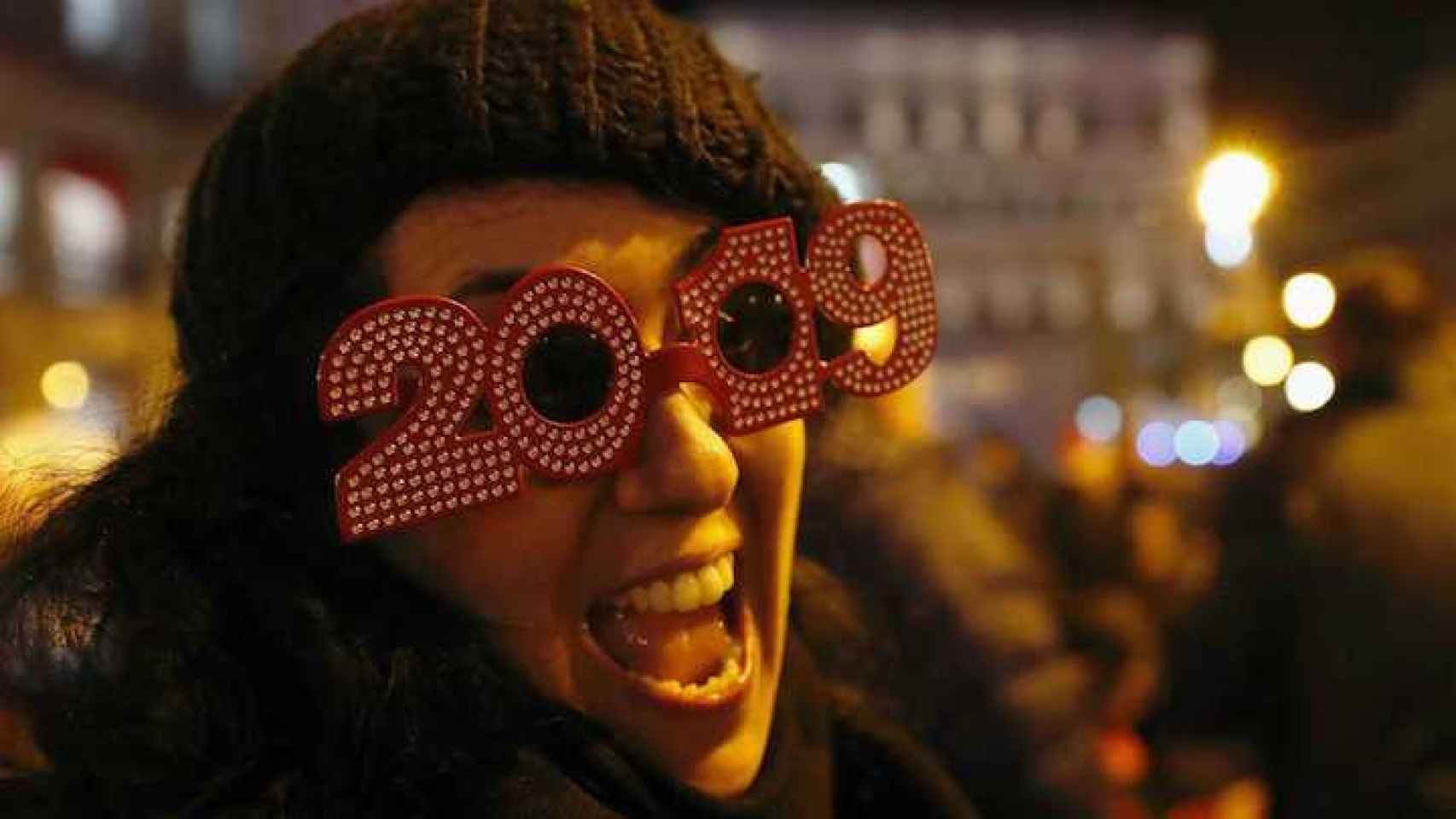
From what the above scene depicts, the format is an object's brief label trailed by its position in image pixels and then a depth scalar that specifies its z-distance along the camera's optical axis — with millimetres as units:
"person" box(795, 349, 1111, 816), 2295
